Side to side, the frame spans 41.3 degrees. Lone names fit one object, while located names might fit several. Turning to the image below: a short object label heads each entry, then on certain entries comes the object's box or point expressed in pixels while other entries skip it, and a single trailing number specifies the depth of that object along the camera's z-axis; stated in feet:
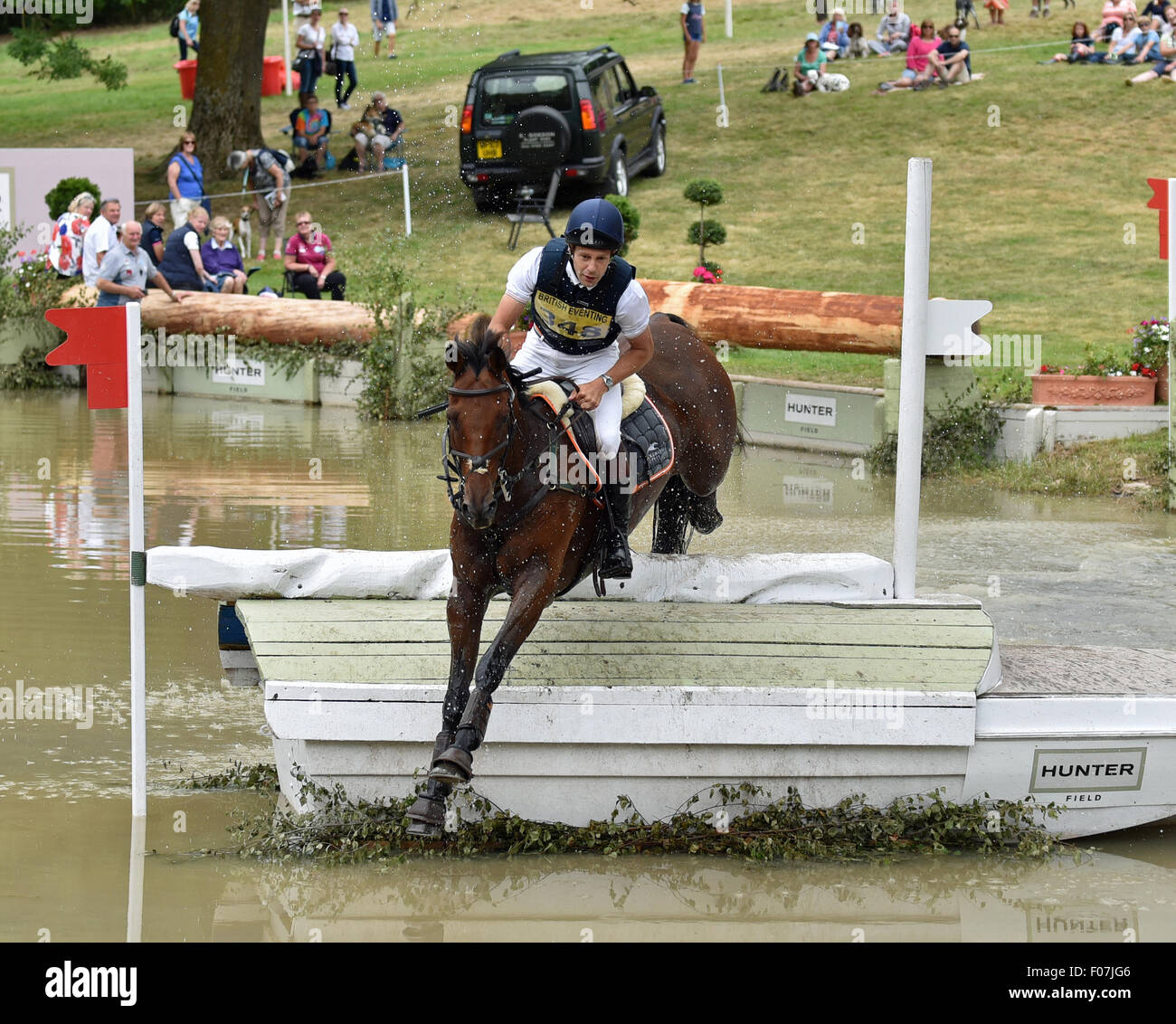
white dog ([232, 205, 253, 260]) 69.56
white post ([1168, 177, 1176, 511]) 33.32
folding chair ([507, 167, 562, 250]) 69.26
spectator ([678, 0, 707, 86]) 91.56
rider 17.07
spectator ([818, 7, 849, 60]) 94.79
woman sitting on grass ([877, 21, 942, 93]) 88.74
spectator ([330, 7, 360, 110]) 86.84
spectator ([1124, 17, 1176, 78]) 86.69
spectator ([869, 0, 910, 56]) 96.76
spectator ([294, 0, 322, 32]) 98.79
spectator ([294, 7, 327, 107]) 86.07
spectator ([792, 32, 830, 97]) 90.02
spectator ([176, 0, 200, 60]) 96.58
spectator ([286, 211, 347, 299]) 57.16
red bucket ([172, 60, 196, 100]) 99.71
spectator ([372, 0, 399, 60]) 100.27
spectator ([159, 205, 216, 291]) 53.98
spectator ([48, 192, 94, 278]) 52.85
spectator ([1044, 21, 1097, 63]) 90.89
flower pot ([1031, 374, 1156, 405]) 41.50
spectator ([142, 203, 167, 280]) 54.70
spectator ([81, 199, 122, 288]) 49.80
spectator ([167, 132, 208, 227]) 66.39
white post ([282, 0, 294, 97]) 96.68
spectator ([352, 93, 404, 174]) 80.43
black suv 67.21
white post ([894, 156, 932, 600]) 19.06
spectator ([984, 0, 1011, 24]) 102.99
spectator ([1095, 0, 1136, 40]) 90.94
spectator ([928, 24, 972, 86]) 88.17
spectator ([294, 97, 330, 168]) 80.18
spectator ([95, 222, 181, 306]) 48.01
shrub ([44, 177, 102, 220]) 60.54
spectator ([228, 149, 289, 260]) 68.13
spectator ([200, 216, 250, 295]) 54.65
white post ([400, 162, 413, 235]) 66.04
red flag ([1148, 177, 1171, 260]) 33.99
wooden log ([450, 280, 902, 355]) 41.34
